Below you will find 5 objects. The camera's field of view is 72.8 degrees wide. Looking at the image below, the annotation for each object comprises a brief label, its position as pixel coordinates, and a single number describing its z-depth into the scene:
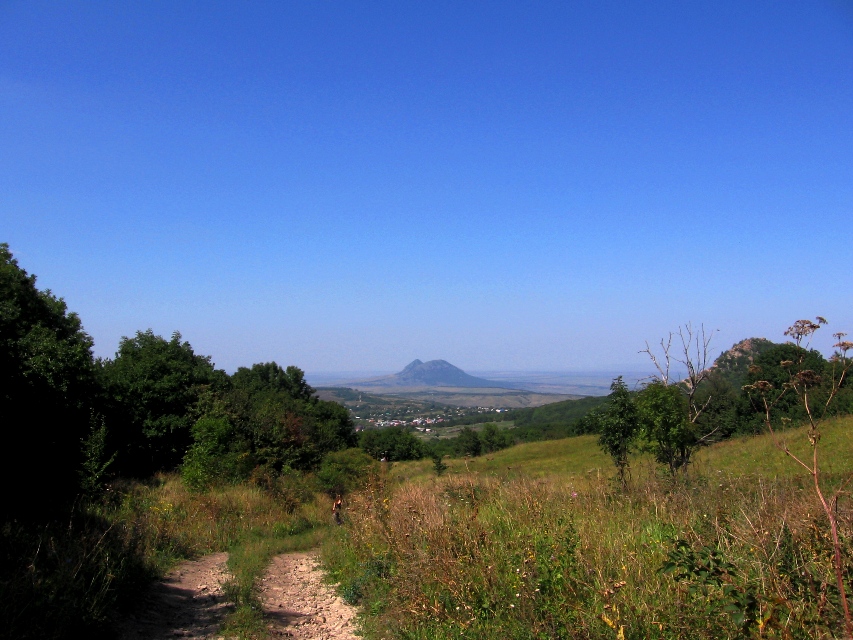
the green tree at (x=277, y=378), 57.00
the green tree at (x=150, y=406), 29.75
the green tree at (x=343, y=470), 23.53
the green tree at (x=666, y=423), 16.00
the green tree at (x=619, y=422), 18.08
